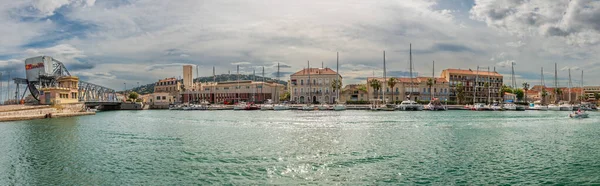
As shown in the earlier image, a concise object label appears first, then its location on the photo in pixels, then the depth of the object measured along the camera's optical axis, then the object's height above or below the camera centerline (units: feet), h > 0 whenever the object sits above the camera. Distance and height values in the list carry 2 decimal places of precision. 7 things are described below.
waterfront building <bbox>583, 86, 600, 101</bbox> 474.29 +9.28
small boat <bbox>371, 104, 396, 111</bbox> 269.85 -6.02
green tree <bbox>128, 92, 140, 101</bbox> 425.69 +5.45
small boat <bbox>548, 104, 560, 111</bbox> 292.86 -7.28
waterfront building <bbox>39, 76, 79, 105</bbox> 245.24 +6.02
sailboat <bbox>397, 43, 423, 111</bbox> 270.26 -5.22
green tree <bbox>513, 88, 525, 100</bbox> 425.69 +5.35
